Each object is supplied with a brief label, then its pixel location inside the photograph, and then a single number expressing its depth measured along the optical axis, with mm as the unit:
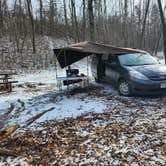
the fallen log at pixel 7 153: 3027
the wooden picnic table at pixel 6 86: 7420
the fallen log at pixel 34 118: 4235
